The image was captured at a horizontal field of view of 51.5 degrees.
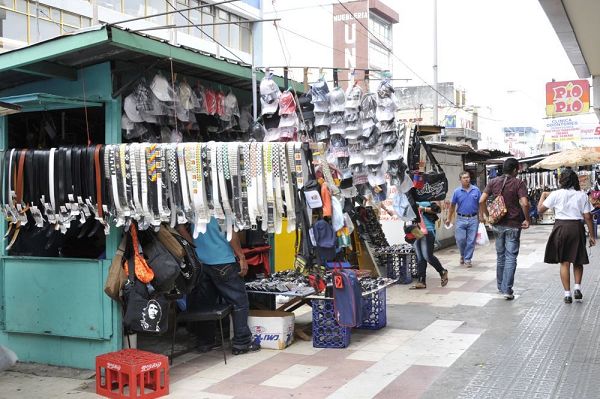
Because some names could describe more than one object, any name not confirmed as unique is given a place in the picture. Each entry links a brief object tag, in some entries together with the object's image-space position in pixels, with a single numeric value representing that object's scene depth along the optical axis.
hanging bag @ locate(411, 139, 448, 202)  9.46
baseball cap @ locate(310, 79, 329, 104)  7.03
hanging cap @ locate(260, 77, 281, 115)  6.96
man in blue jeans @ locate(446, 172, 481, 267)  12.28
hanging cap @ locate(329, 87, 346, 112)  7.02
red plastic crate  5.17
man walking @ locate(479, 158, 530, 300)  8.88
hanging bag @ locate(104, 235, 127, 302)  5.75
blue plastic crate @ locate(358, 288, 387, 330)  7.39
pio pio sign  18.75
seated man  6.54
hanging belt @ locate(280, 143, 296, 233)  5.36
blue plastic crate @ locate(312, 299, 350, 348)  6.69
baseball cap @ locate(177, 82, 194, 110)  6.87
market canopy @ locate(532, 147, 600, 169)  16.30
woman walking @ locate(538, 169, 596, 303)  8.49
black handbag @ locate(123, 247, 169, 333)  5.55
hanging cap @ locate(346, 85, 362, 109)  7.02
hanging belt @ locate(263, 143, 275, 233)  5.36
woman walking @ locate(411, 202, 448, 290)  10.34
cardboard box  6.71
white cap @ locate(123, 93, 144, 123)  6.25
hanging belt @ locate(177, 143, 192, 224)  5.48
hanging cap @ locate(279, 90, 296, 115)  6.94
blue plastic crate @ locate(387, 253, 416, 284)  10.96
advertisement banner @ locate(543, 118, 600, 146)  29.53
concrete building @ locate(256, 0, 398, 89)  50.10
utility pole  23.44
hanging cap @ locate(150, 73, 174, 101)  6.44
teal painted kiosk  5.83
